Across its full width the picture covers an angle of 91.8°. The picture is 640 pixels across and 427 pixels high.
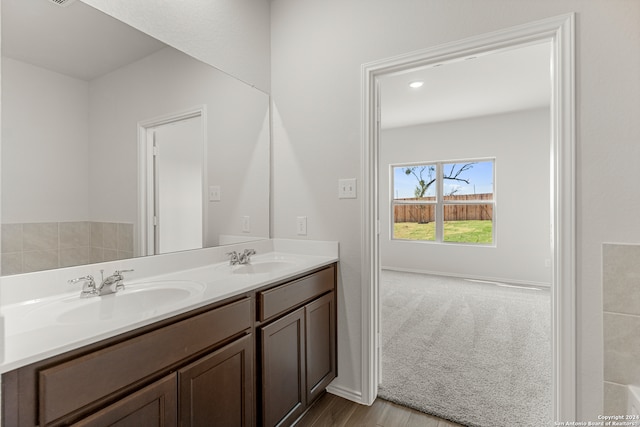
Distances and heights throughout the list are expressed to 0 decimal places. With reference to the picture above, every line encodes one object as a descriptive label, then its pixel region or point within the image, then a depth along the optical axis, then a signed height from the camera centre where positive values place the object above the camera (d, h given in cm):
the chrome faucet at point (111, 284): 122 -28
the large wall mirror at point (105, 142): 115 +34
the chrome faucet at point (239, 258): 184 -26
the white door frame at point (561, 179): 139 +16
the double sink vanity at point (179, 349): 78 -44
